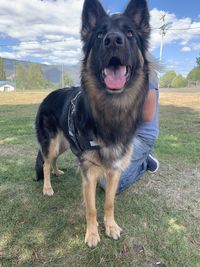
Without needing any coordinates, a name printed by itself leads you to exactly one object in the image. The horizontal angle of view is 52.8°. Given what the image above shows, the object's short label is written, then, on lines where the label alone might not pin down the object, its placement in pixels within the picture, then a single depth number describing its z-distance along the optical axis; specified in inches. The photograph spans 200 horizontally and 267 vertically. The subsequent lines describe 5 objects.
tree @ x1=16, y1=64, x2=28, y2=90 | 2319.2
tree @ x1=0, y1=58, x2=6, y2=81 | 2537.0
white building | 2449.4
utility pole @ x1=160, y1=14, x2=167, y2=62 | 1033.5
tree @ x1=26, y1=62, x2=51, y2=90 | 2307.6
